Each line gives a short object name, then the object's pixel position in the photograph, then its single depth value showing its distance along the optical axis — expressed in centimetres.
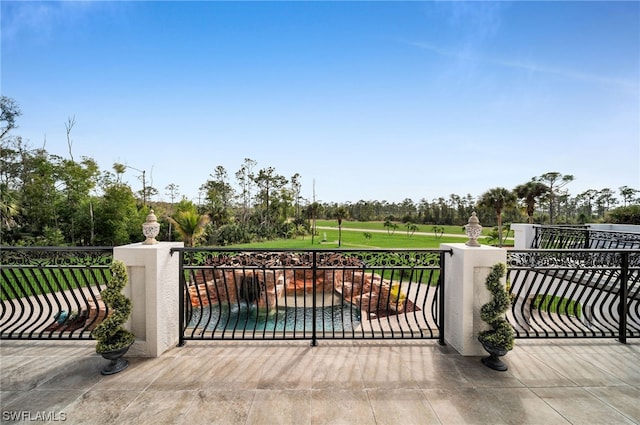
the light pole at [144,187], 2312
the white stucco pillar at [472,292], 256
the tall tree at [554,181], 2561
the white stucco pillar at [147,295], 249
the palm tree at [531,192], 2092
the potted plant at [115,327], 216
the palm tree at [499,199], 2106
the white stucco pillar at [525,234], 766
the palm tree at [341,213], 2276
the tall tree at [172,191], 2728
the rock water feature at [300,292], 860
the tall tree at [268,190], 2755
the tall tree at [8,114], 1572
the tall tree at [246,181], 2786
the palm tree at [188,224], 1401
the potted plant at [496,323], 229
